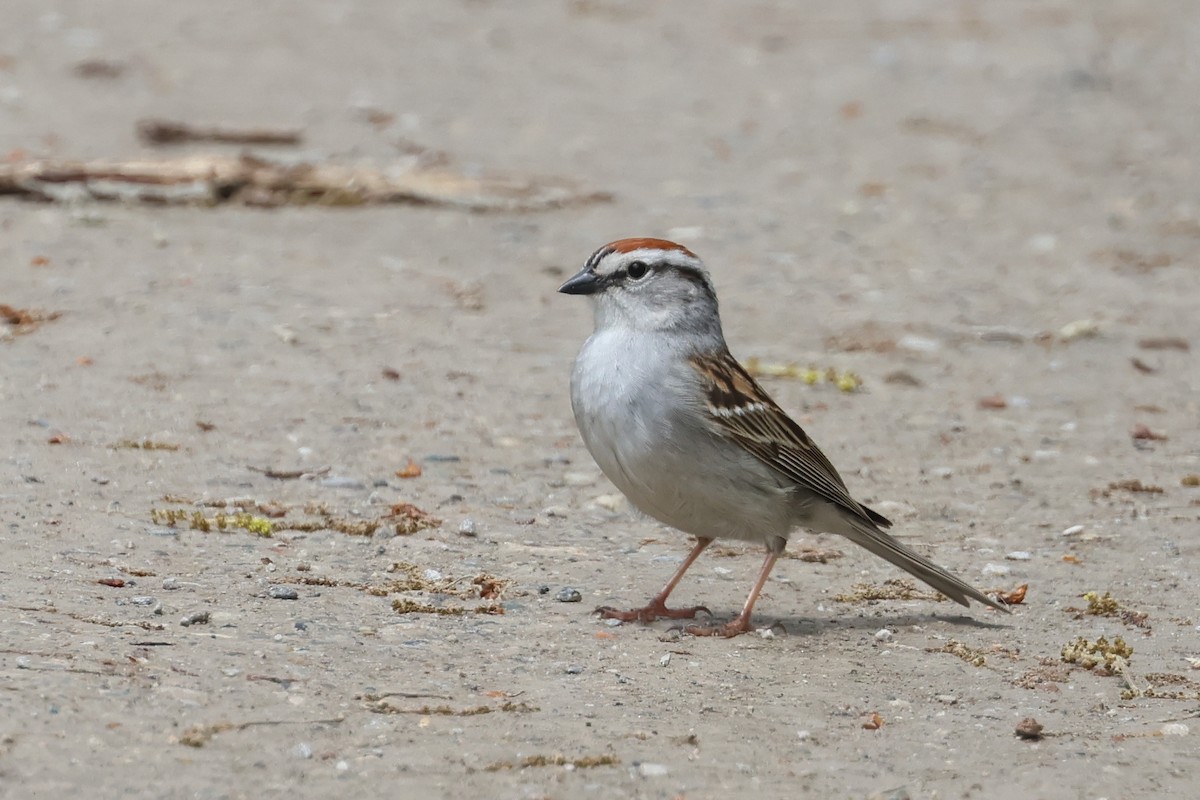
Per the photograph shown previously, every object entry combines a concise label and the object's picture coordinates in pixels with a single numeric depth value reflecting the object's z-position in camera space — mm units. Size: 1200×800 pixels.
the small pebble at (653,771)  9711
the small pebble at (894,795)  9672
